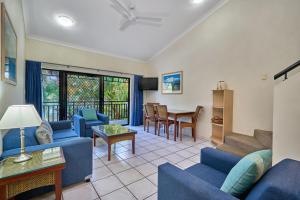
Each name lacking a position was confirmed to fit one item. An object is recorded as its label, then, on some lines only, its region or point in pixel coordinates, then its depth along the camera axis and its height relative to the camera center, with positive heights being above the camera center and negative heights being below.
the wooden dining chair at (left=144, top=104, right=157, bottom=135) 4.35 -0.50
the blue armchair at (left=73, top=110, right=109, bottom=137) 3.48 -0.68
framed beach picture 4.52 +0.51
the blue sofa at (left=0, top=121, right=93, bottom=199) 1.59 -0.69
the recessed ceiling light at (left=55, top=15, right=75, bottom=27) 2.99 +1.64
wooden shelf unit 3.25 -0.31
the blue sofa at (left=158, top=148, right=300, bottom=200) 0.70 -0.57
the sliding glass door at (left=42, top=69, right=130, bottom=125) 3.91 +0.07
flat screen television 5.28 +0.55
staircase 2.28 -0.75
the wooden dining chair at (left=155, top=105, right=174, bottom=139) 3.91 -0.51
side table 1.17 -0.66
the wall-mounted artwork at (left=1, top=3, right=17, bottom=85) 1.46 +0.55
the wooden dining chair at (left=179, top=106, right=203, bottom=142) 3.71 -0.65
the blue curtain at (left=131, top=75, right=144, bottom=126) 5.36 -0.28
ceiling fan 2.75 +1.77
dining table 3.69 -0.41
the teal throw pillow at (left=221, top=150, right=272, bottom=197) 0.90 -0.48
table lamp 1.25 -0.21
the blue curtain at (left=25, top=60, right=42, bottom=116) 3.37 +0.29
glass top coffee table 2.56 -0.67
